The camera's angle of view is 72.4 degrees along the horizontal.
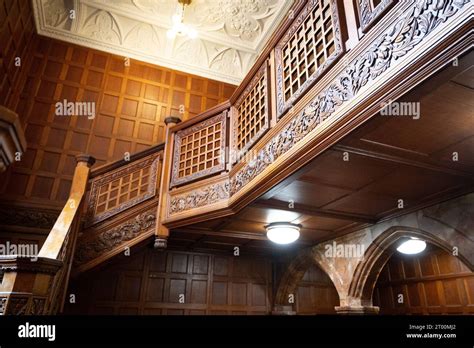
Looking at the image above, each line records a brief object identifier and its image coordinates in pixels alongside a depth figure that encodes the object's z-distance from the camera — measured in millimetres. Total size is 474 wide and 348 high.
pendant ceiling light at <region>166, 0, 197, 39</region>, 6764
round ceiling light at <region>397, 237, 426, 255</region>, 3974
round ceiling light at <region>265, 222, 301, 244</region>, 3834
